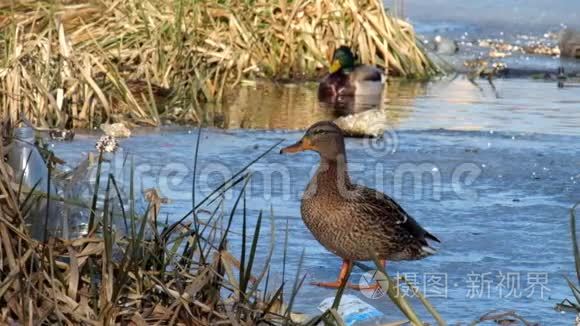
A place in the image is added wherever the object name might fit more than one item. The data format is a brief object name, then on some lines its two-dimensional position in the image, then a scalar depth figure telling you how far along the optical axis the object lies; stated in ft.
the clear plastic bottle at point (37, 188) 22.27
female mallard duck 31.37
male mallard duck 75.51
